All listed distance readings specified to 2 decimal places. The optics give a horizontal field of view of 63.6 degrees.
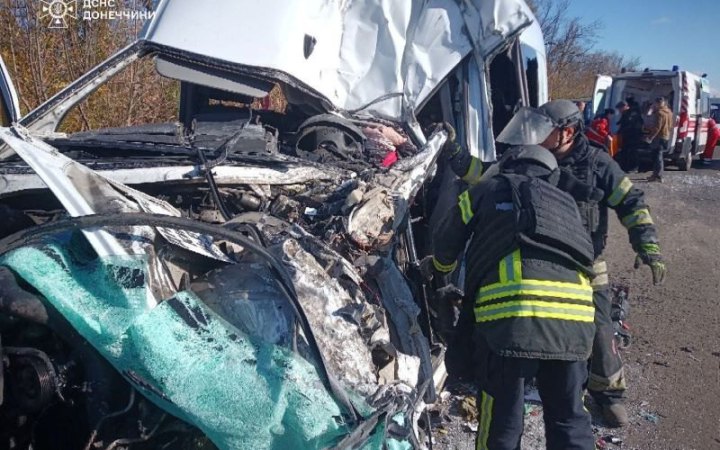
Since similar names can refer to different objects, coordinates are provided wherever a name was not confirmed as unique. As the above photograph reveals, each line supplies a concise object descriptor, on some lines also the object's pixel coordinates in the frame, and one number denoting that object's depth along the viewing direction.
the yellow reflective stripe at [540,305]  2.04
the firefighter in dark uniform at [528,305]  2.04
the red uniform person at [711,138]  12.37
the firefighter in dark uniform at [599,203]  2.79
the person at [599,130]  9.62
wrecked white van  1.58
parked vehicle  10.45
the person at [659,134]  9.93
